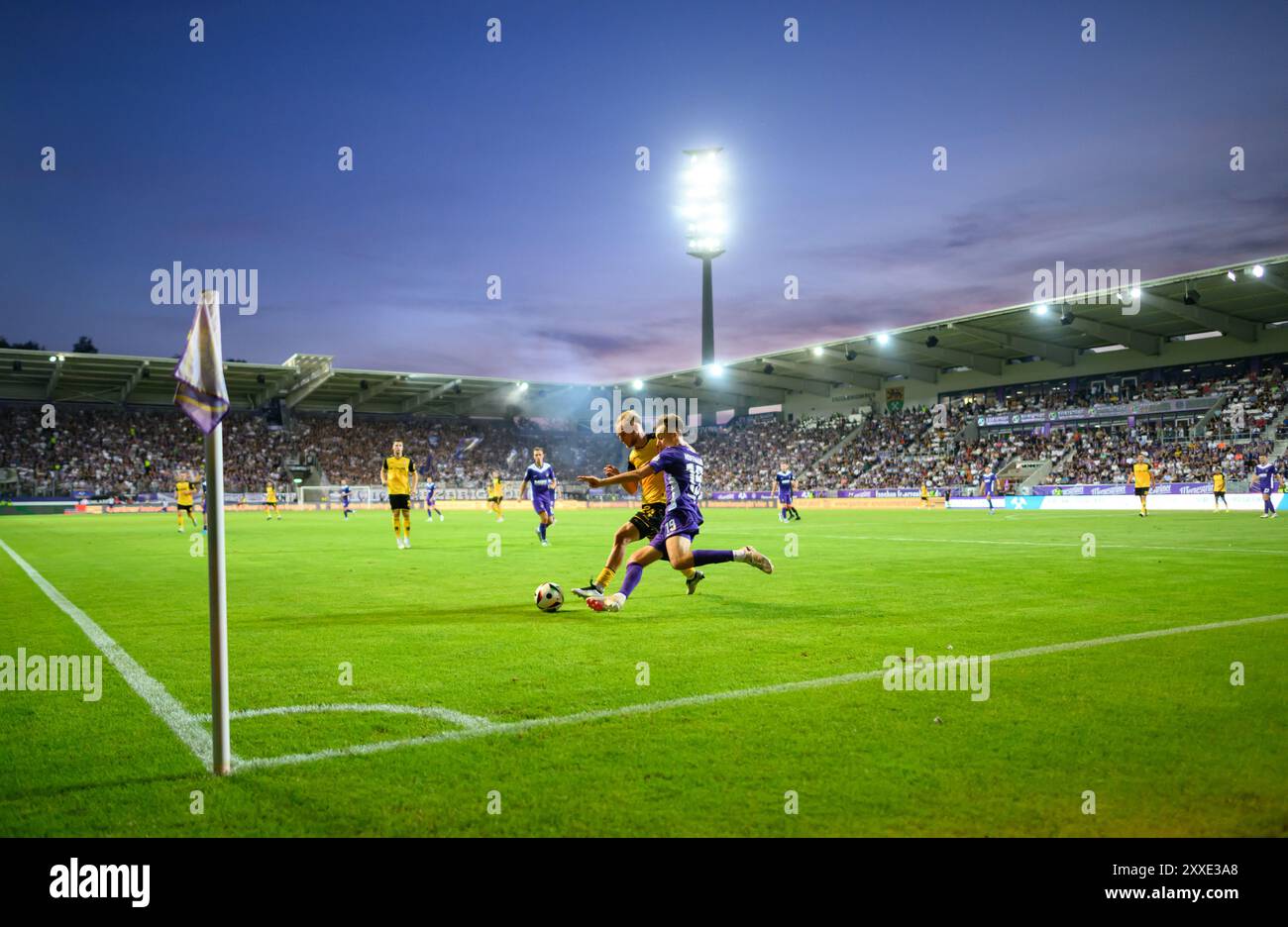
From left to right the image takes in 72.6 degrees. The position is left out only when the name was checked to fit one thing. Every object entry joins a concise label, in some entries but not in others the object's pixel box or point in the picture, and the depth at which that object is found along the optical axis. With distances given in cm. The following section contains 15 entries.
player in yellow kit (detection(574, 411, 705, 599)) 907
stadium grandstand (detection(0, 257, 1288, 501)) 4322
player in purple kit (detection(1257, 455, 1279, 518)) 2628
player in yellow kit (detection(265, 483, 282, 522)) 3822
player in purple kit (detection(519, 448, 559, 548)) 1973
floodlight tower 5944
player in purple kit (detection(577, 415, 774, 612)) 887
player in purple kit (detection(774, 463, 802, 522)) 2974
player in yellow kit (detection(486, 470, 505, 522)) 3105
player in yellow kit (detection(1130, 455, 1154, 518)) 2788
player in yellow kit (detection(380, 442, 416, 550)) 1886
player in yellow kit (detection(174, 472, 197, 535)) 2653
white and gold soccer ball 877
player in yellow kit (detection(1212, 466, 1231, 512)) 2978
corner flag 389
